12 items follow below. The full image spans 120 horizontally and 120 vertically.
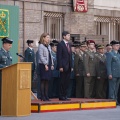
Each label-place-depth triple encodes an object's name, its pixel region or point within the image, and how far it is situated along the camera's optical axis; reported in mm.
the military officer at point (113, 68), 20484
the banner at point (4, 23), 24653
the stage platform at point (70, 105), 17641
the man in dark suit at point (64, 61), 18625
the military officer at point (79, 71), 21469
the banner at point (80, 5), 27906
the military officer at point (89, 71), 21109
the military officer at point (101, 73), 21250
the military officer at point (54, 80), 21172
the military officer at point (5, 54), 16922
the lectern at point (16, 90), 16422
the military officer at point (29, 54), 24094
